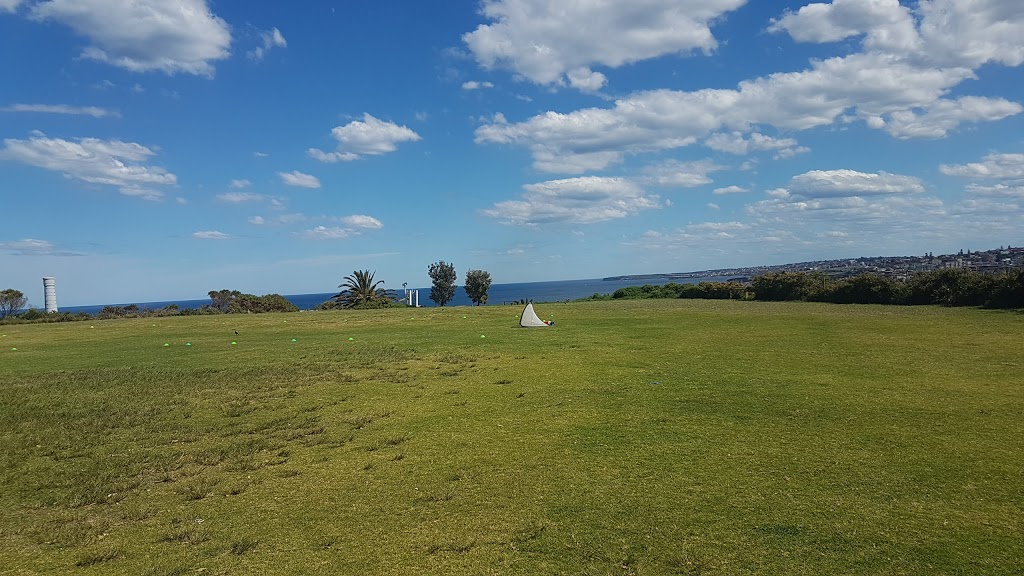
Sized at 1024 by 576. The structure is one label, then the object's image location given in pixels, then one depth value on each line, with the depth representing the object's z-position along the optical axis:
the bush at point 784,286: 35.50
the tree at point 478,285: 59.66
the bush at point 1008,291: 22.97
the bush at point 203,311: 40.81
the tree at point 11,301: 46.62
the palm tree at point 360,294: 53.56
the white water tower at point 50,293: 48.00
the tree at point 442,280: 64.94
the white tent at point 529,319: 23.12
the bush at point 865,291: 29.94
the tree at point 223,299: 47.75
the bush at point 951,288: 25.20
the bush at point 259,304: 47.31
